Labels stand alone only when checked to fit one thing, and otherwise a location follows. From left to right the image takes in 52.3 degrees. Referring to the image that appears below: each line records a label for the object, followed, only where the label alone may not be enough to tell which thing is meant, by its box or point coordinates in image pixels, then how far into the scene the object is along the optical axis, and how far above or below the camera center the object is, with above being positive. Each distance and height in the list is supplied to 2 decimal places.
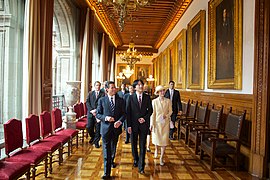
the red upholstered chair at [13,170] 3.26 -1.06
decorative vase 7.47 -0.19
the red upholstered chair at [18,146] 3.92 -0.93
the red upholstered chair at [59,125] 6.04 -0.90
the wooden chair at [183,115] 8.90 -1.05
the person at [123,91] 9.83 -0.24
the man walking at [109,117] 4.71 -0.55
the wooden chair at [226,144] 5.25 -1.18
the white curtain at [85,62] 10.95 +0.90
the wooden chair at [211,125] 6.40 -0.99
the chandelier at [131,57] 19.00 +1.99
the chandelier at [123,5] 5.91 +1.77
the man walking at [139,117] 5.11 -0.59
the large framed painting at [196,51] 8.93 +1.24
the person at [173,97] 8.55 -0.36
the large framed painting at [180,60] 11.96 +1.19
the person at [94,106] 7.18 -0.56
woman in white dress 5.64 -0.72
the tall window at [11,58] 5.81 +0.59
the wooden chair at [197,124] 6.88 -1.02
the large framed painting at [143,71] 27.97 +1.46
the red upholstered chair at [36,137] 4.63 -0.91
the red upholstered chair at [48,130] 5.27 -0.88
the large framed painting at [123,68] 27.75 +1.54
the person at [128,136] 7.97 -1.51
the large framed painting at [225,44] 5.99 +1.03
